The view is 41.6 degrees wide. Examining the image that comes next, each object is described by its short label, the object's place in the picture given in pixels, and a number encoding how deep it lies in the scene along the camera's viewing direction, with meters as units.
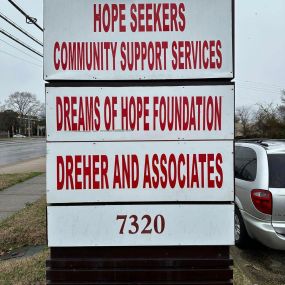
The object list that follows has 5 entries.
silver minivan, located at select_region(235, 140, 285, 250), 4.71
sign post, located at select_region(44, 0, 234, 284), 2.66
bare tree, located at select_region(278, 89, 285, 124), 38.63
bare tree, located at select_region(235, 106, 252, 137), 42.60
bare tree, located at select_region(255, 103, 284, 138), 33.56
